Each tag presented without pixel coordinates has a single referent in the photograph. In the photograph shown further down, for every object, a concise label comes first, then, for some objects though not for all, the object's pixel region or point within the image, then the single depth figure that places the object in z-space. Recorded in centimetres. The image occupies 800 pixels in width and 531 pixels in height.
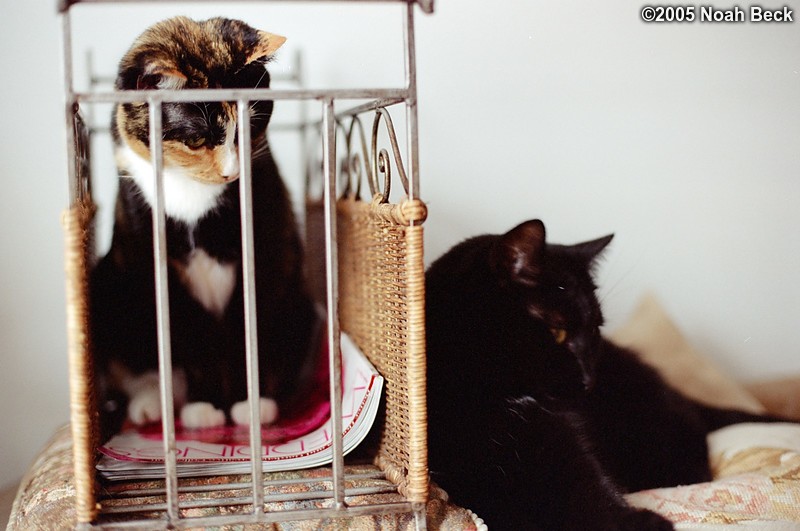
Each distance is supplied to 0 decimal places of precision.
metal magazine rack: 70
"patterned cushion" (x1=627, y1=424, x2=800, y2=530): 83
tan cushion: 138
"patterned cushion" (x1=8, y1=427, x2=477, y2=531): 77
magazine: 84
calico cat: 91
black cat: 83
